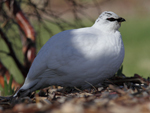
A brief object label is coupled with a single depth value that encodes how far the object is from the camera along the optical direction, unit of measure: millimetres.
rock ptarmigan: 4445
